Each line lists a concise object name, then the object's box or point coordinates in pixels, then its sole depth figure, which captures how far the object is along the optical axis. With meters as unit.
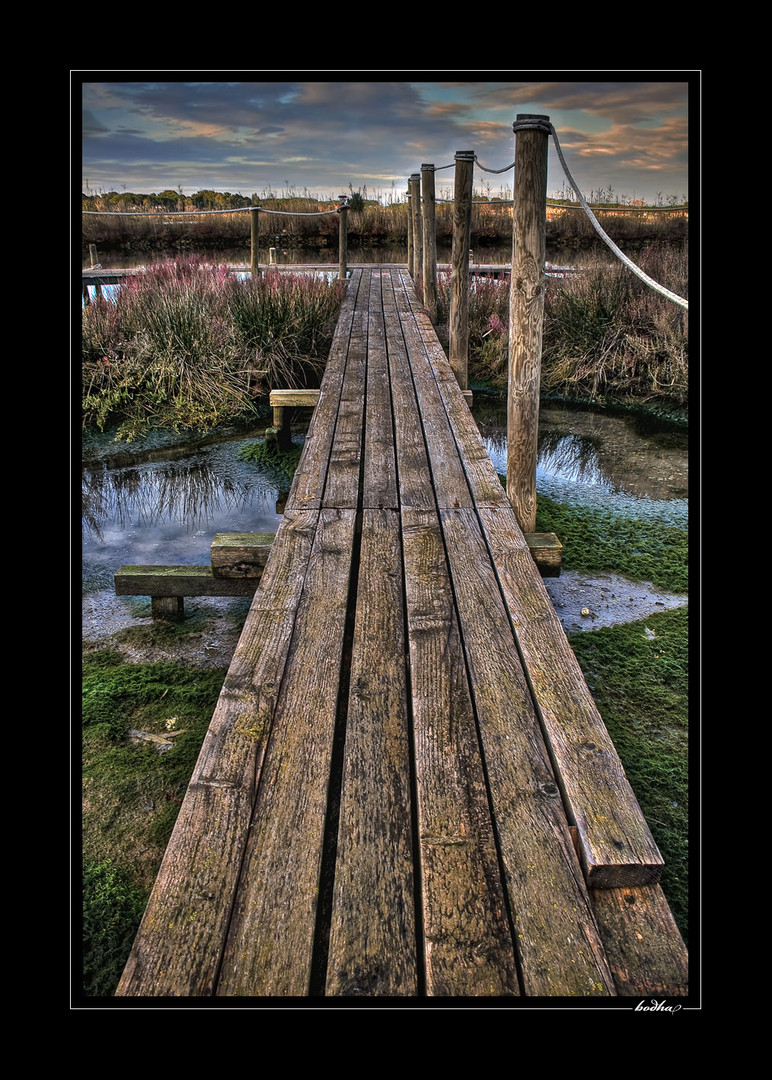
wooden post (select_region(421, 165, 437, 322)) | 7.08
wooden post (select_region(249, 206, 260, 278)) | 9.33
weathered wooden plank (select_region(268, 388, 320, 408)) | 5.94
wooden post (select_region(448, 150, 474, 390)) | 5.51
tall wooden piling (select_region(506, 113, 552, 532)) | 2.73
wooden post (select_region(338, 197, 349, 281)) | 10.97
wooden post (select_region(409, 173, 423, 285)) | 9.79
